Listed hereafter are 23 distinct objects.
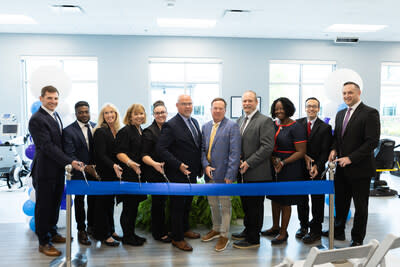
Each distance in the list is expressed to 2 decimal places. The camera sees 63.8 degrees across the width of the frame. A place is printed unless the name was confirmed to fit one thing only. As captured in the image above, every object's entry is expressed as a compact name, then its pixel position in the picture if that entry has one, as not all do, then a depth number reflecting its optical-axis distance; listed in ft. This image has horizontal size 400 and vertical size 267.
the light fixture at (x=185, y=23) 22.58
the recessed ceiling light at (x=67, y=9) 19.24
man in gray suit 9.96
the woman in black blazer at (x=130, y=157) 10.25
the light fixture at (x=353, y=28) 24.02
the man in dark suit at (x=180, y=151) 10.02
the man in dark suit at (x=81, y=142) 10.25
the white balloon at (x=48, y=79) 12.18
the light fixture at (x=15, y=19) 21.70
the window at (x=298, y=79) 28.86
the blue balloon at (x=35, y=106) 13.67
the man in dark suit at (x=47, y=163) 9.73
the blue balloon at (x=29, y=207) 12.46
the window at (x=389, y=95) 30.17
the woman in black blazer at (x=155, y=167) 10.44
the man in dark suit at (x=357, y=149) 9.93
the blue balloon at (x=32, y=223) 12.07
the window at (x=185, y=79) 27.78
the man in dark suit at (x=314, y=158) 10.84
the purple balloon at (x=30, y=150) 13.00
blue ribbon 9.30
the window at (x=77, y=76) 27.17
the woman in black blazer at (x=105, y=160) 10.37
